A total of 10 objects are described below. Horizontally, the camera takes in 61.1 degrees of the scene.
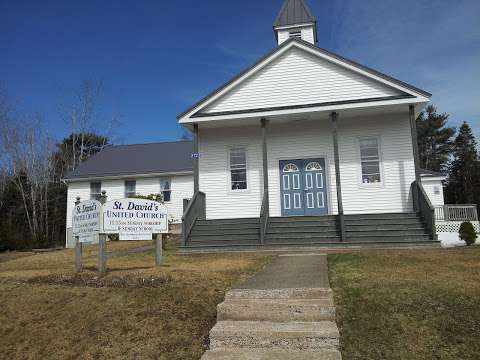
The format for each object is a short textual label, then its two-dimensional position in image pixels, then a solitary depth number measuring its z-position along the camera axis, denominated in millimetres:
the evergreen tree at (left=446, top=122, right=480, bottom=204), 49144
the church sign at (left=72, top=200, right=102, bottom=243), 8984
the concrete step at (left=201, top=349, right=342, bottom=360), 4675
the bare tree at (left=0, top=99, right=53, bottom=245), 37344
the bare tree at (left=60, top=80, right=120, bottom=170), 44356
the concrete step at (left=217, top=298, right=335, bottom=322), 5656
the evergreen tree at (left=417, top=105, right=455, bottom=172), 62188
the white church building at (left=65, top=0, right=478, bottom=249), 14539
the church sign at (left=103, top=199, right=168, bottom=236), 9055
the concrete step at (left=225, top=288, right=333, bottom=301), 6234
